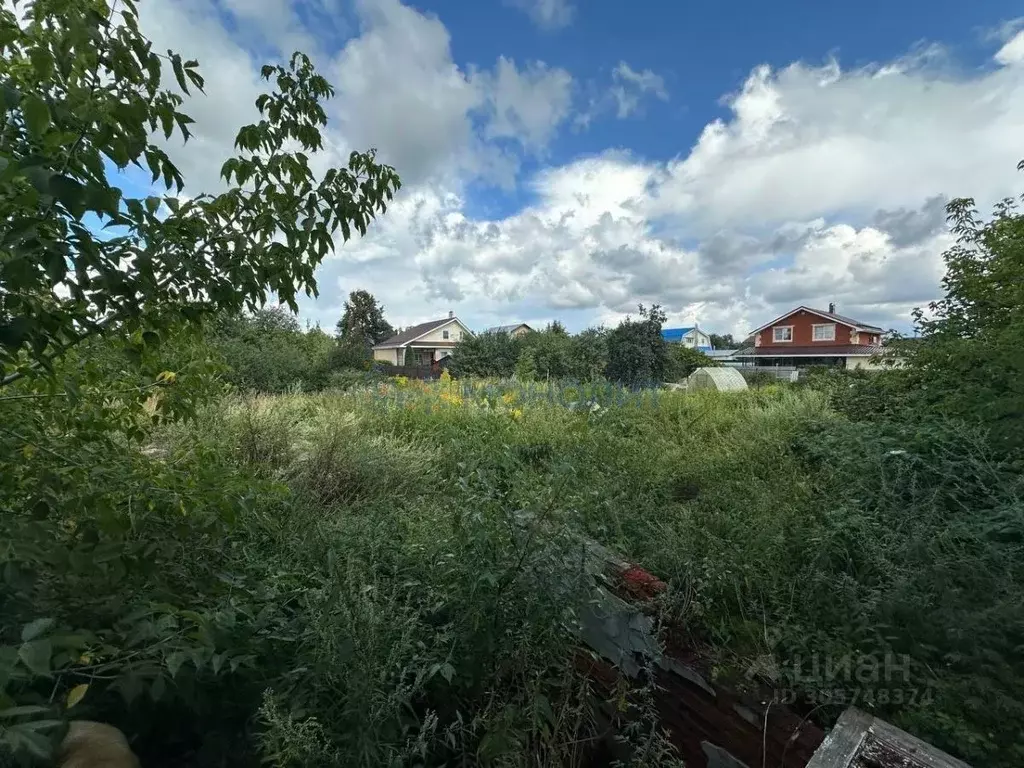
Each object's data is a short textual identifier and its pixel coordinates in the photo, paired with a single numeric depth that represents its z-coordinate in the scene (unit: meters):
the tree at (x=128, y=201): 1.05
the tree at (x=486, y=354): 25.31
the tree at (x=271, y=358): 11.89
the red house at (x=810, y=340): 34.81
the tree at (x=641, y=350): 17.75
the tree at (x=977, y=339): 3.36
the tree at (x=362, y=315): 43.56
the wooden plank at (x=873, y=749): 1.48
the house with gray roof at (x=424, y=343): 44.84
